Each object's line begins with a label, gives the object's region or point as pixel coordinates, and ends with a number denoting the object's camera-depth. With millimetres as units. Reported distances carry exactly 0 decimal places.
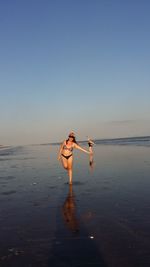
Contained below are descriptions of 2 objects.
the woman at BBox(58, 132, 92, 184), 9046
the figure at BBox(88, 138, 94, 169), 13363
